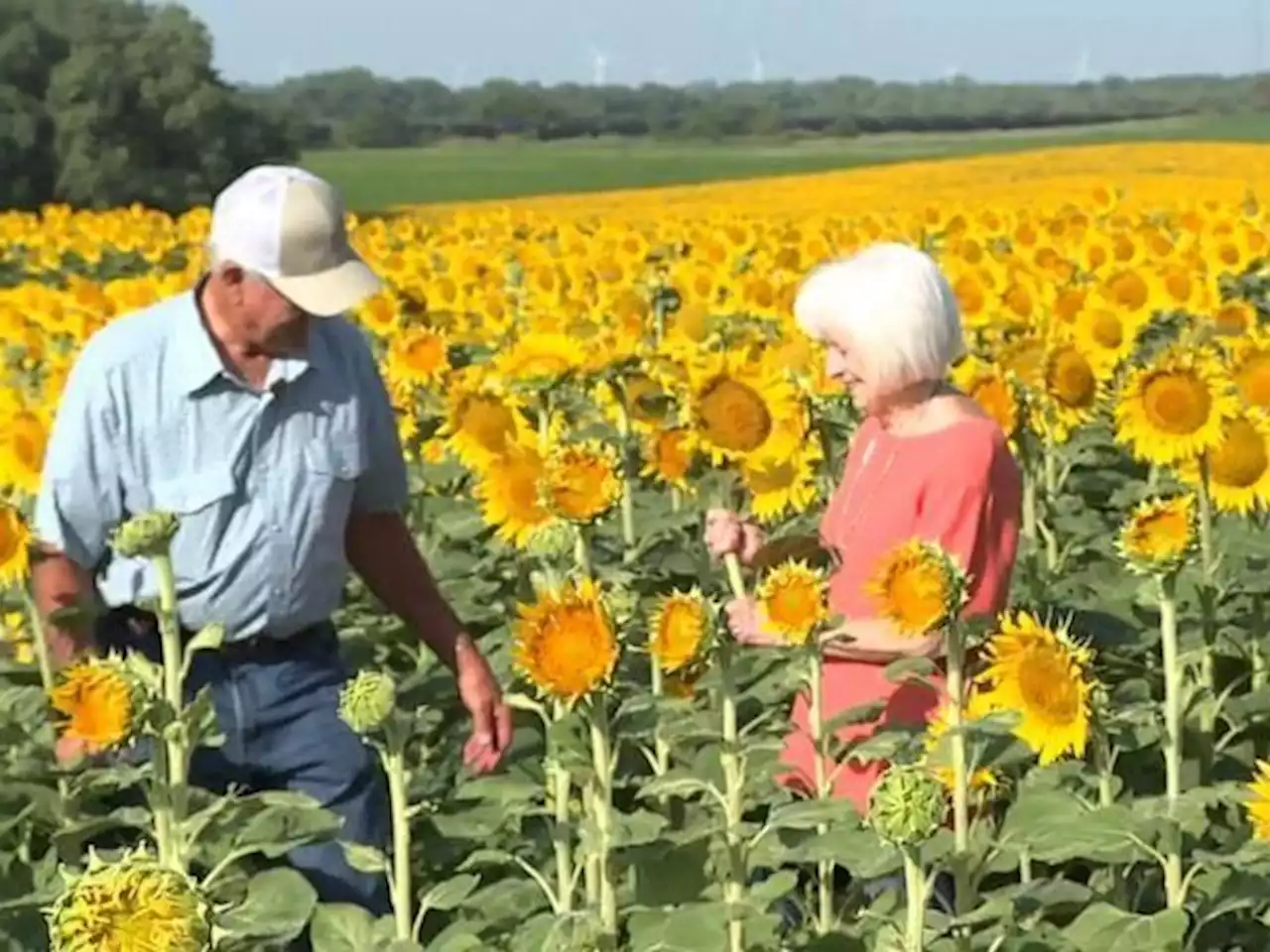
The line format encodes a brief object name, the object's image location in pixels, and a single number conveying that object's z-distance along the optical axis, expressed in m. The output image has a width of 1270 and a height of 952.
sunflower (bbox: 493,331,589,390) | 5.04
